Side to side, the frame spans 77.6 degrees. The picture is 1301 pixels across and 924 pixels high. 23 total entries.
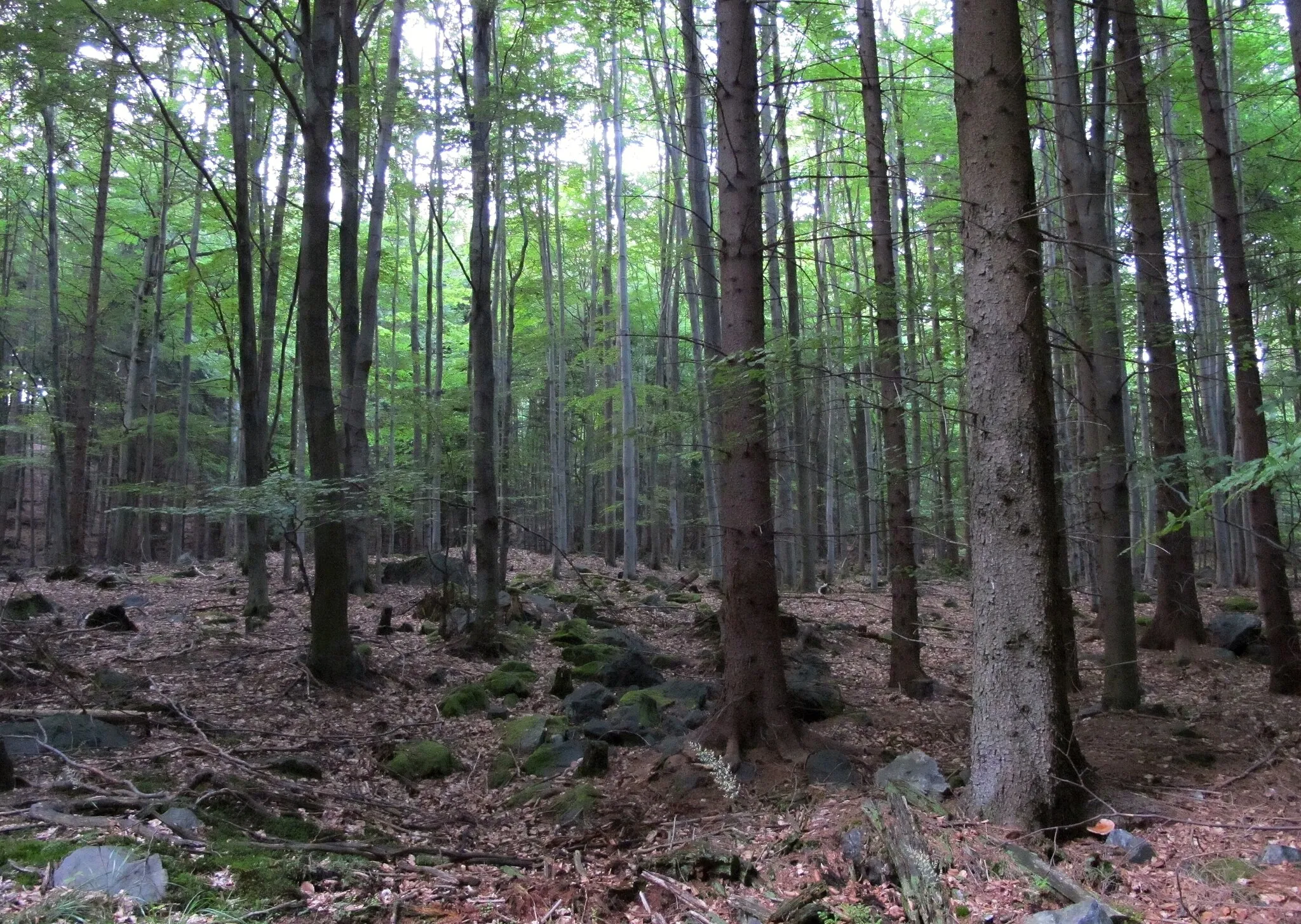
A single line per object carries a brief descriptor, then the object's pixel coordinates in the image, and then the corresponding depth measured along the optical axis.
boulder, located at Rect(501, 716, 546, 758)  6.70
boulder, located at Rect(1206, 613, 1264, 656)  10.19
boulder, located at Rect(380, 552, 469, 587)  14.63
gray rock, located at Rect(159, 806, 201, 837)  3.98
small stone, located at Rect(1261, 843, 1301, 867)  3.49
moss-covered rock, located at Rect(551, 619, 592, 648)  11.08
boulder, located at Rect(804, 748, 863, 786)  5.48
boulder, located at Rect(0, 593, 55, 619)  9.48
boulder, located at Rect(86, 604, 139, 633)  9.32
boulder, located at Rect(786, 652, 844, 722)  7.31
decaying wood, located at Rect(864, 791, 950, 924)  3.26
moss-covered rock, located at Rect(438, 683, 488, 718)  7.73
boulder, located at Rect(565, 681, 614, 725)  7.52
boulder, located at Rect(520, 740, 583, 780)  6.26
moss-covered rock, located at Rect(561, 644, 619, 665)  9.98
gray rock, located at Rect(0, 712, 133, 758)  5.09
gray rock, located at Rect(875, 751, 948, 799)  4.54
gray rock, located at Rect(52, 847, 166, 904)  3.13
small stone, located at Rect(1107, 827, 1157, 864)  3.65
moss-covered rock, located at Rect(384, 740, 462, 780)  6.12
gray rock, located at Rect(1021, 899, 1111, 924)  2.95
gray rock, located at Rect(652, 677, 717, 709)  7.81
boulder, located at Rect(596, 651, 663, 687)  8.79
